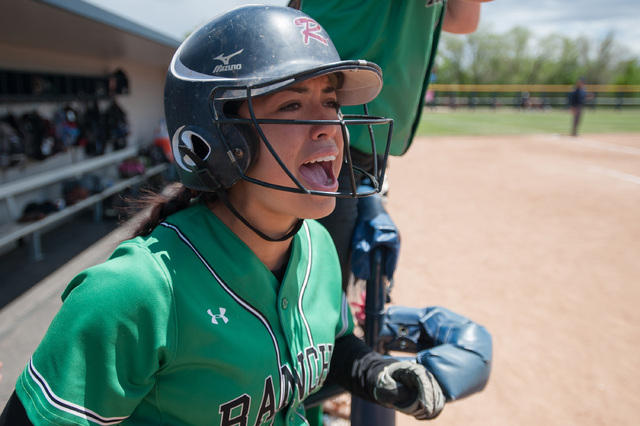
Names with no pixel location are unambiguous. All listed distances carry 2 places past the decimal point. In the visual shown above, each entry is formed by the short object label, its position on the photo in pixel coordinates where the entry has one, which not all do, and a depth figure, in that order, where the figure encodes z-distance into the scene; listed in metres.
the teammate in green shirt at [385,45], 1.89
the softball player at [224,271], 0.94
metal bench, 4.97
